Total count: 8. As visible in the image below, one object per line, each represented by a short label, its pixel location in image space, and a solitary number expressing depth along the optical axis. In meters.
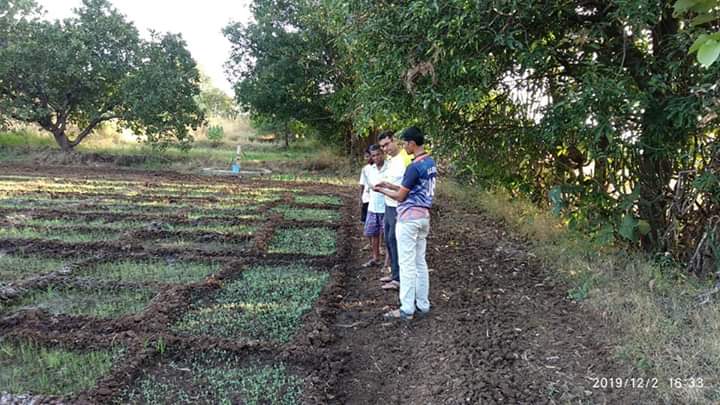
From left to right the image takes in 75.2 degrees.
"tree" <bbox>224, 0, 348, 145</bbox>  15.84
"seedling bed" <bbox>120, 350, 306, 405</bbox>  2.86
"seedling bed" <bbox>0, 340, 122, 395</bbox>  2.95
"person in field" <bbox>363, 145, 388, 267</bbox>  5.05
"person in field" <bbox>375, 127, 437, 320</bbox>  3.80
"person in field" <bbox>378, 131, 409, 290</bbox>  4.42
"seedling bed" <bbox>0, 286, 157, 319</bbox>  4.15
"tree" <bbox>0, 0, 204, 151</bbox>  16.77
